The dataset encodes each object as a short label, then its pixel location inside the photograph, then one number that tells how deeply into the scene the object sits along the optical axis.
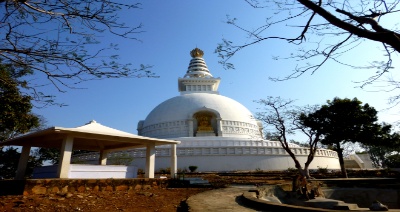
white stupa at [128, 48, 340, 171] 24.55
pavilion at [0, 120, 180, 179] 9.11
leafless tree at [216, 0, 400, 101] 3.70
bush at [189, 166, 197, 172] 22.46
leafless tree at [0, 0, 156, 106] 4.58
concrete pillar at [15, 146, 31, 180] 11.14
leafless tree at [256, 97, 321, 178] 19.91
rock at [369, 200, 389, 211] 7.61
